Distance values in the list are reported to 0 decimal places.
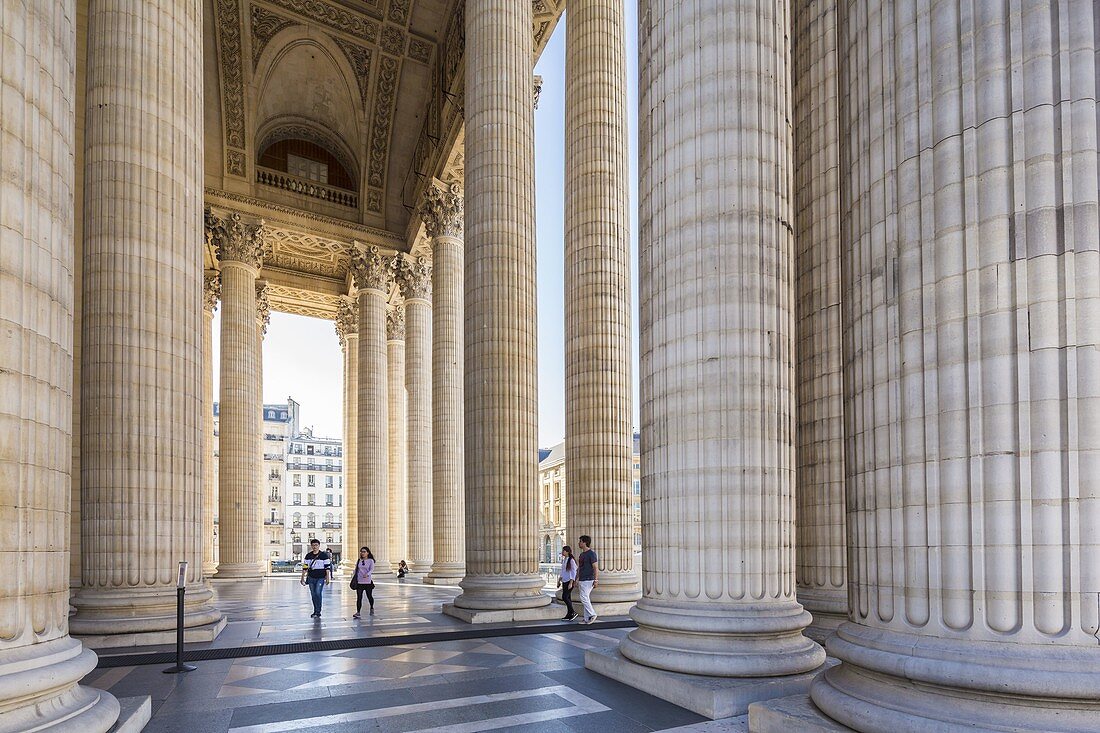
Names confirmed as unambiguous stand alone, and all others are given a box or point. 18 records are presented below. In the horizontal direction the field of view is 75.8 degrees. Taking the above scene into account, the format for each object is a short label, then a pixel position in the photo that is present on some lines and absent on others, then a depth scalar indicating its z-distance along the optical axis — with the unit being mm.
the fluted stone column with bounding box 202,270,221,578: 37906
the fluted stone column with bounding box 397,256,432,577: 32719
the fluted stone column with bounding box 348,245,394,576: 33031
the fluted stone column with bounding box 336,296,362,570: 42188
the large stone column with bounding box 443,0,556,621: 15227
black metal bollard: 9641
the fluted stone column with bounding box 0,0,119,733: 5102
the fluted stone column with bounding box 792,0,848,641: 9203
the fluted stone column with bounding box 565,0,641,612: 15906
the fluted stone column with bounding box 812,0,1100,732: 4254
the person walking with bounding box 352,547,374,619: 16969
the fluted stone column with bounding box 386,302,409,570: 38938
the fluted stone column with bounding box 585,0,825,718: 7551
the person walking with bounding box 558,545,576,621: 14859
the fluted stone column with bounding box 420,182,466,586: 26906
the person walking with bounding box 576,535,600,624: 13984
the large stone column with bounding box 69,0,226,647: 11320
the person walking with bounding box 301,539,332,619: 16328
